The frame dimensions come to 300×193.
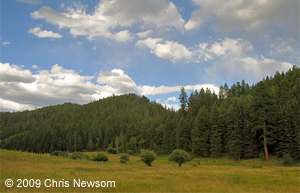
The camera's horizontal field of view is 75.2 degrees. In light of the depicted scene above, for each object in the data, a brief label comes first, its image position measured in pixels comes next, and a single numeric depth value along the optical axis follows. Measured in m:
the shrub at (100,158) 47.07
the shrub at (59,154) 49.25
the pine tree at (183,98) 92.38
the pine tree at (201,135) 63.17
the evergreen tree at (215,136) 57.85
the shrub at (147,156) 37.12
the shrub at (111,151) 87.03
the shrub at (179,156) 35.41
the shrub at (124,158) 46.97
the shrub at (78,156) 46.86
